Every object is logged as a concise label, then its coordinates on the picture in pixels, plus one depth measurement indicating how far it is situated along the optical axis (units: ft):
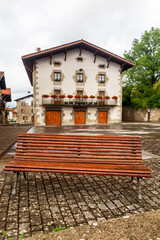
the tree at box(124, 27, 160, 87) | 88.68
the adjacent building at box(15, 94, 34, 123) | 140.97
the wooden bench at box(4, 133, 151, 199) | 8.62
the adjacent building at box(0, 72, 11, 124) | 94.90
